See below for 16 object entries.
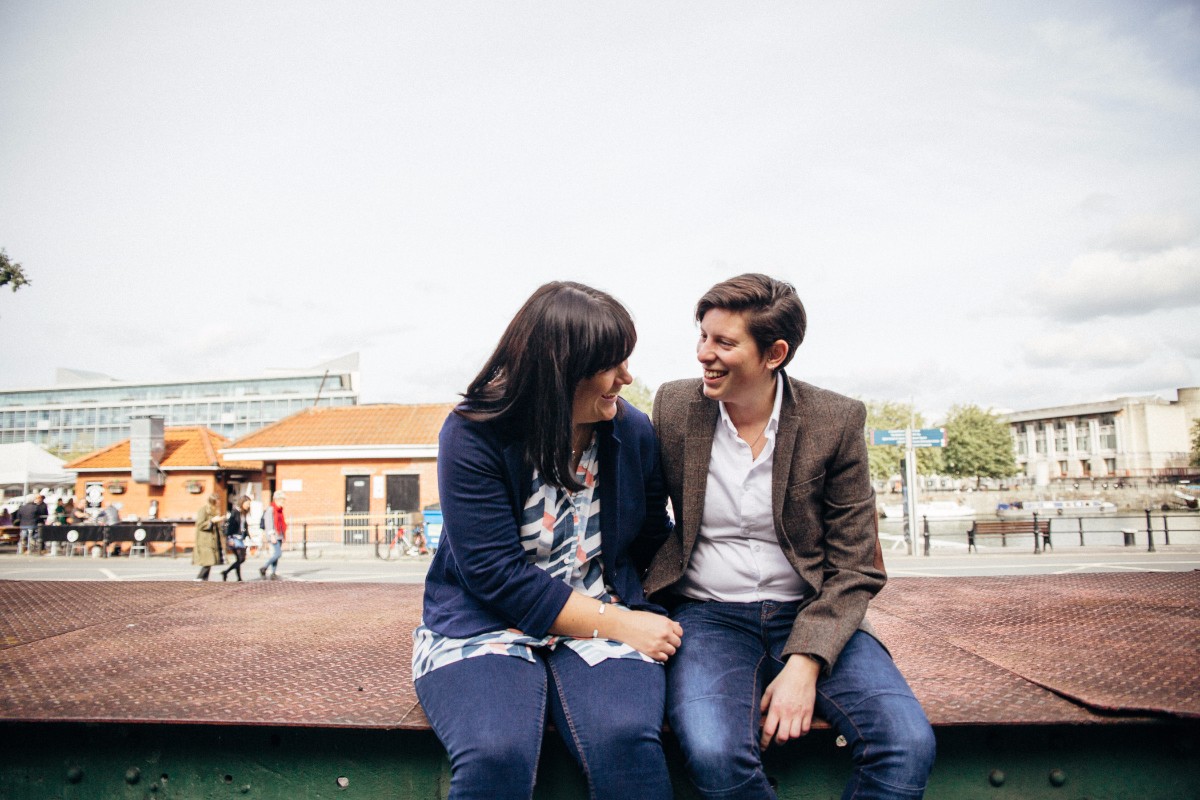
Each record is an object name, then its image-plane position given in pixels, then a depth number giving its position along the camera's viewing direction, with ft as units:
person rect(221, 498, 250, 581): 40.57
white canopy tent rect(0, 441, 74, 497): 78.69
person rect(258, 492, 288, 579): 46.84
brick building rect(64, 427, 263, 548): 85.46
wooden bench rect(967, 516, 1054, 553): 60.75
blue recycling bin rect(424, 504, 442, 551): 62.51
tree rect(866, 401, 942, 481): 197.16
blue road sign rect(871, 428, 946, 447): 58.90
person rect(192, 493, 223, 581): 38.32
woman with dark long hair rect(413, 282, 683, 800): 5.42
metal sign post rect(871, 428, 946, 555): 59.06
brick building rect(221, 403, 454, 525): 80.94
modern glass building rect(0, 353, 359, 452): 255.70
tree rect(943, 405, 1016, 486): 199.52
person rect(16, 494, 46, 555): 70.13
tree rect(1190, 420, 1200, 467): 184.24
